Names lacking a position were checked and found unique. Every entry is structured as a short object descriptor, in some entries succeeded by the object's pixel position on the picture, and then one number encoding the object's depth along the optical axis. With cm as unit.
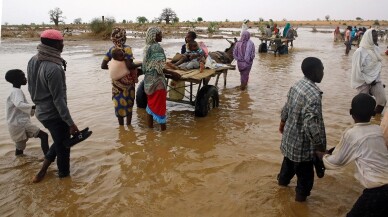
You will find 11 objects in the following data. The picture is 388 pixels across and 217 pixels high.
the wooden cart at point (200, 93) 579
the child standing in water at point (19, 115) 421
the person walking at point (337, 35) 2861
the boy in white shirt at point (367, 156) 251
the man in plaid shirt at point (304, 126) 297
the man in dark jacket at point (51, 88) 346
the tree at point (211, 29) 3469
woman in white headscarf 582
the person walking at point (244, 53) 859
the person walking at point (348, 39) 1783
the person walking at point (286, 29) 2085
